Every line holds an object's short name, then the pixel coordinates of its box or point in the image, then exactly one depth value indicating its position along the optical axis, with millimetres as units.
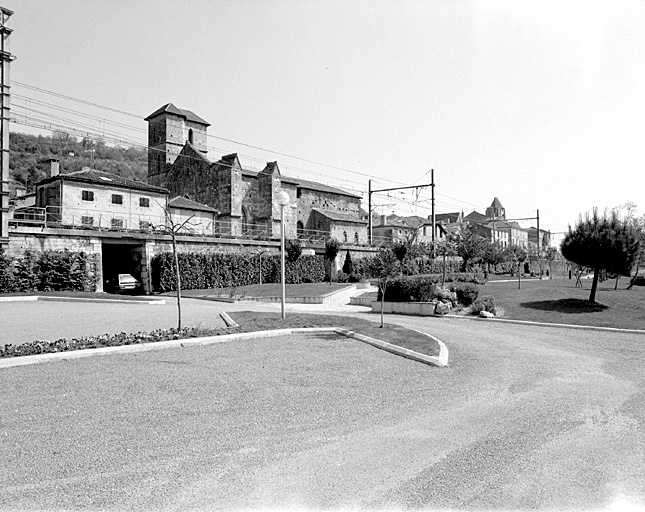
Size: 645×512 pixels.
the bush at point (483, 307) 21062
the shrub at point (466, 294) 23000
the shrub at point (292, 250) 40634
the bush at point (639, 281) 38084
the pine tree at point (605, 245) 23016
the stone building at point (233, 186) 50750
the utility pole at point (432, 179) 44616
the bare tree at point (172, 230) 13875
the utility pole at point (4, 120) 28234
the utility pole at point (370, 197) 51656
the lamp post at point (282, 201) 15336
